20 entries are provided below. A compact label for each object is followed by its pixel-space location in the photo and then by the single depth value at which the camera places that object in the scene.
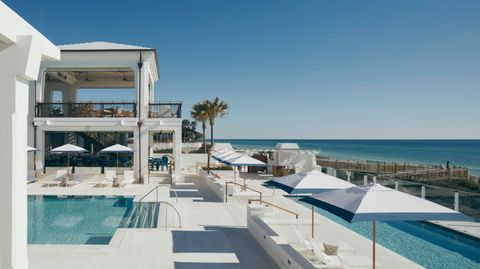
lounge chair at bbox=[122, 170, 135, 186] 16.95
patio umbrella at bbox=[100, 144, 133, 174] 17.75
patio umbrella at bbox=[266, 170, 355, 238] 7.59
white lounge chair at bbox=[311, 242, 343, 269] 6.01
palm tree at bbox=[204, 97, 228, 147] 40.53
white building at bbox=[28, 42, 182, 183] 18.38
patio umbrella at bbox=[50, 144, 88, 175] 17.12
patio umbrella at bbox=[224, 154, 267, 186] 14.80
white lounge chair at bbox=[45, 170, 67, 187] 16.93
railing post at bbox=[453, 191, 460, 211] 11.08
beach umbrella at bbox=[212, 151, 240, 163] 17.34
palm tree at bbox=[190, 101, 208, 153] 40.59
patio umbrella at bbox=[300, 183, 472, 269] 4.87
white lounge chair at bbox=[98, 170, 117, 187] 16.55
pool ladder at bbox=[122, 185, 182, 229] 10.09
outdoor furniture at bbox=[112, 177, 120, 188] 16.55
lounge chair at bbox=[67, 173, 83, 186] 16.69
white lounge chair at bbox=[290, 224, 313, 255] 6.82
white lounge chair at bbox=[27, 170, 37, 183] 17.27
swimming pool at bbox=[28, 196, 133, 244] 9.24
